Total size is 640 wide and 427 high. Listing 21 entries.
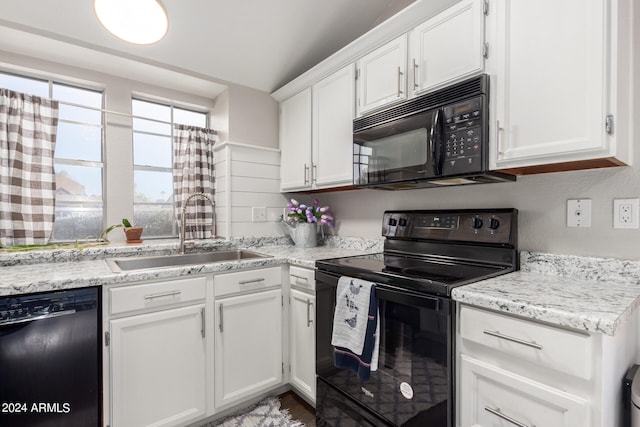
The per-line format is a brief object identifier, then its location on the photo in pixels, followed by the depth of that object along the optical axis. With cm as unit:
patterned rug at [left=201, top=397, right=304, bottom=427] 178
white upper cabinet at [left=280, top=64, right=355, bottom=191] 209
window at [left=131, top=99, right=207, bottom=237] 245
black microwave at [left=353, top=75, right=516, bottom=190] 137
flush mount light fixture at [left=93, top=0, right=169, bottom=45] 141
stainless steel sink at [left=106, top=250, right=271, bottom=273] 203
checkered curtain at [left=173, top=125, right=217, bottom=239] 253
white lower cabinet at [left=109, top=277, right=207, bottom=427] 151
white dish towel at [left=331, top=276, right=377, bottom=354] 145
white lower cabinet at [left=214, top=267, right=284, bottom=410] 181
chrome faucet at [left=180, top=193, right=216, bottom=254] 223
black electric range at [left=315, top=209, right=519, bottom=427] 120
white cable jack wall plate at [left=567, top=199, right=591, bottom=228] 136
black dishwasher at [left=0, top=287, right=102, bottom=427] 128
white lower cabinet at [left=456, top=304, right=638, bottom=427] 89
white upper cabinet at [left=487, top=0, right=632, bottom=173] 109
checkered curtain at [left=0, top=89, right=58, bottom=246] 188
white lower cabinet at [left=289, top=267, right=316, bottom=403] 188
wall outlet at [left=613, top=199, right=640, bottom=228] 124
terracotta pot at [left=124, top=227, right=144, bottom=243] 220
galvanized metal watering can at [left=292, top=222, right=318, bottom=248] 252
